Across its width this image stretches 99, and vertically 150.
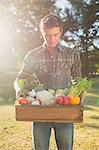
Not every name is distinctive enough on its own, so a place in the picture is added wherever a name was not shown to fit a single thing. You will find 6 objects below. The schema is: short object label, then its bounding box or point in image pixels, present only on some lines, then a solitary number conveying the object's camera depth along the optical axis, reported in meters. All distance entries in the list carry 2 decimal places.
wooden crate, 3.07
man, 3.31
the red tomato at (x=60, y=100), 3.11
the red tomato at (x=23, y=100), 3.16
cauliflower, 3.15
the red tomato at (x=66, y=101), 3.12
